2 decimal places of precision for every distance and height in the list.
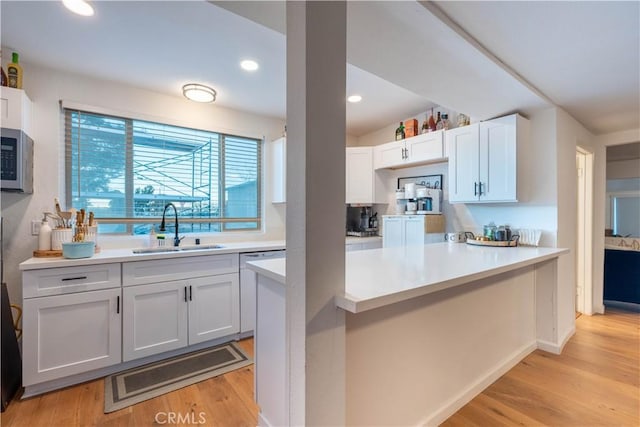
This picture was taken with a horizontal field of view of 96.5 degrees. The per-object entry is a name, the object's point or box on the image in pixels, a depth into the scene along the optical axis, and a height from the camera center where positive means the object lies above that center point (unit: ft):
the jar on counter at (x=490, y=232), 8.79 -0.55
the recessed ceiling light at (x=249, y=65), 7.59 +4.06
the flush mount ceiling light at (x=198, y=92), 8.61 +3.74
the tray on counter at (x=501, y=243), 8.44 -0.85
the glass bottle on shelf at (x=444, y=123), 10.49 +3.37
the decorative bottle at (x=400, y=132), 11.93 +3.43
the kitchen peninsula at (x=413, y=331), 4.15 -2.10
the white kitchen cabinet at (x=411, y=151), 10.33 +2.48
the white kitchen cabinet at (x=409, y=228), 10.52 -0.53
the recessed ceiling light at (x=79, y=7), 5.45 +4.04
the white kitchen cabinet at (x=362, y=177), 12.80 +1.66
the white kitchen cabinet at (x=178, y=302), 7.30 -2.50
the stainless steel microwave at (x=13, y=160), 6.73 +1.27
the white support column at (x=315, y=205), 3.32 +0.10
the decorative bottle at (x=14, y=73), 6.97 +3.44
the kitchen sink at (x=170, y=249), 8.51 -1.14
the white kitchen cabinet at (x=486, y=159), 8.30 +1.71
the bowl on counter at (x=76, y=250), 6.75 -0.88
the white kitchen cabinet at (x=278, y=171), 11.39 +1.75
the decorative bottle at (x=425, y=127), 11.04 +3.41
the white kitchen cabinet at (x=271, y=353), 4.47 -2.33
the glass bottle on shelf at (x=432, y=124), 10.85 +3.46
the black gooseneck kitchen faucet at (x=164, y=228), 9.25 -0.38
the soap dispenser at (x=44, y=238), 7.18 -0.63
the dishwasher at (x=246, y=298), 9.06 -2.70
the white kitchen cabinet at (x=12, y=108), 6.77 +2.52
